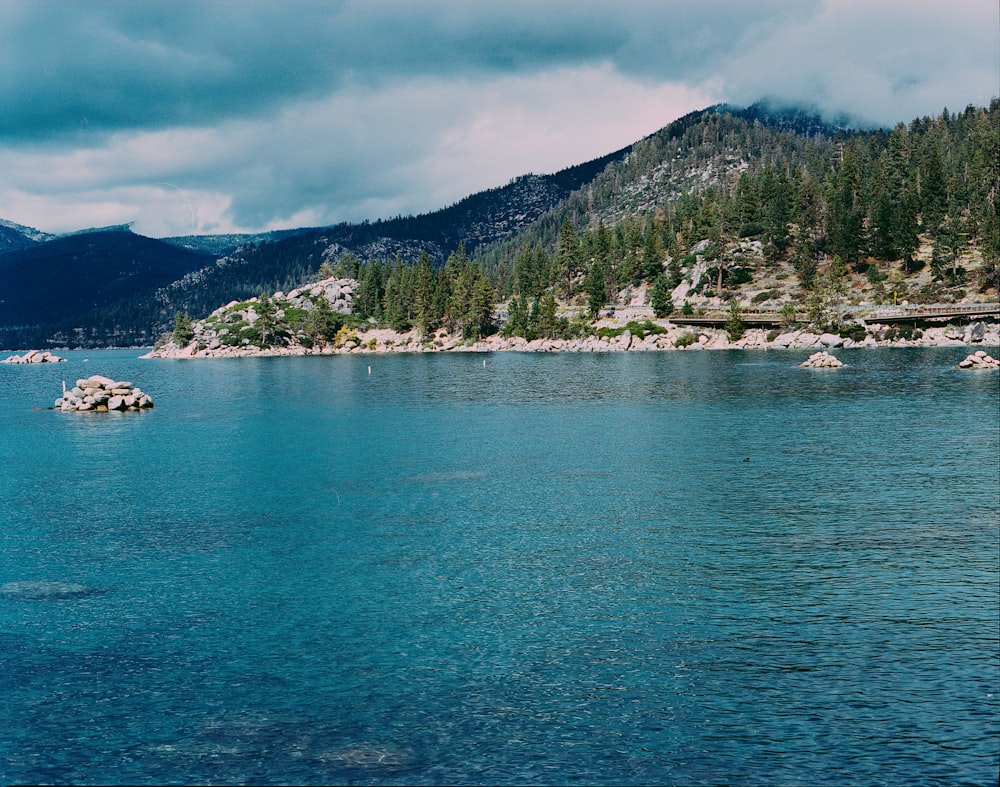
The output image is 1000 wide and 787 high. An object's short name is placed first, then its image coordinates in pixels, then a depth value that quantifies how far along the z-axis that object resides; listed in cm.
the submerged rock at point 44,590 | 3491
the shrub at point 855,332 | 19488
